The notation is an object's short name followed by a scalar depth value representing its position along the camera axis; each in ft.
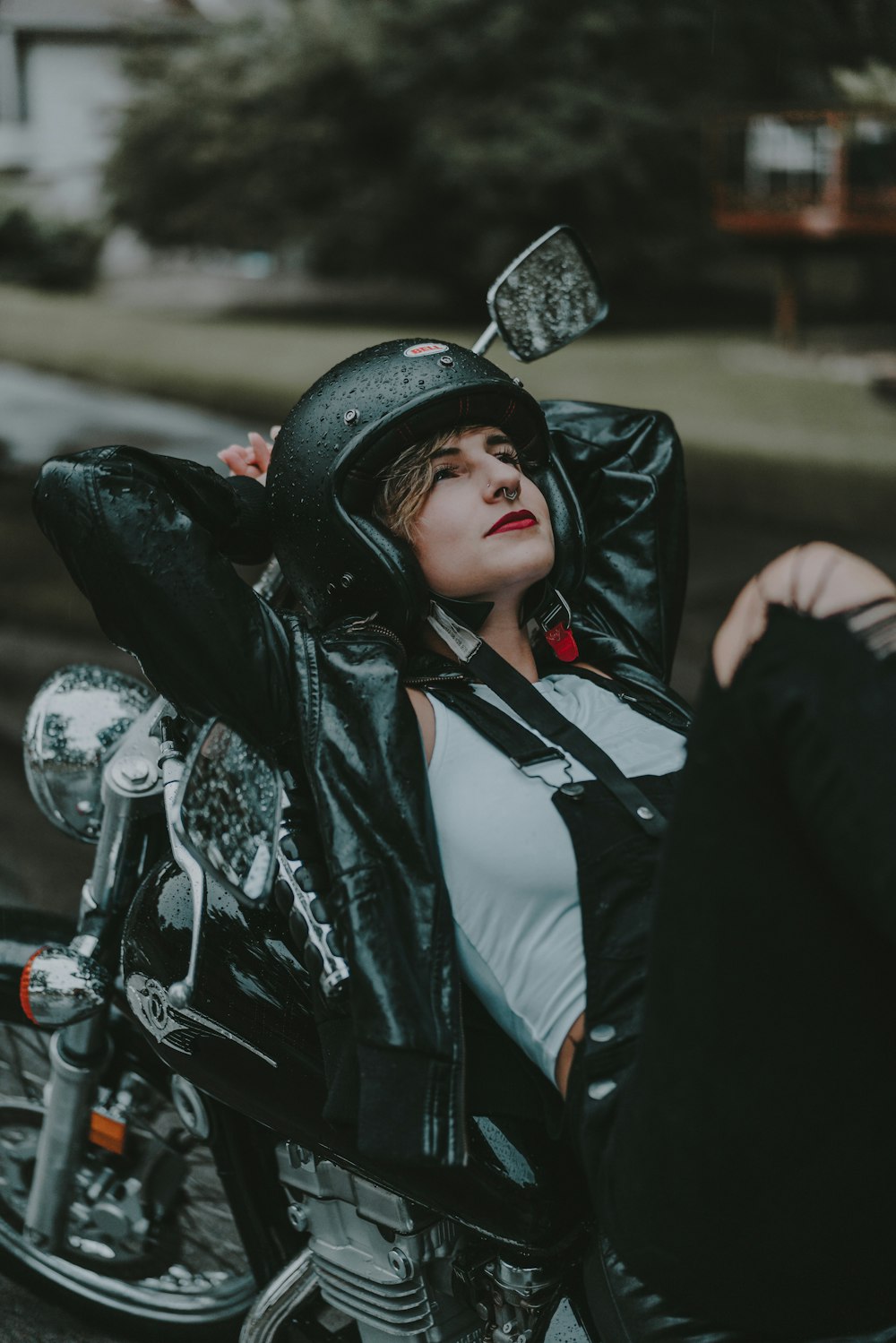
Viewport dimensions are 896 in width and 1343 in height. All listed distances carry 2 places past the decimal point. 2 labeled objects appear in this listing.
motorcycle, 7.23
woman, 6.39
